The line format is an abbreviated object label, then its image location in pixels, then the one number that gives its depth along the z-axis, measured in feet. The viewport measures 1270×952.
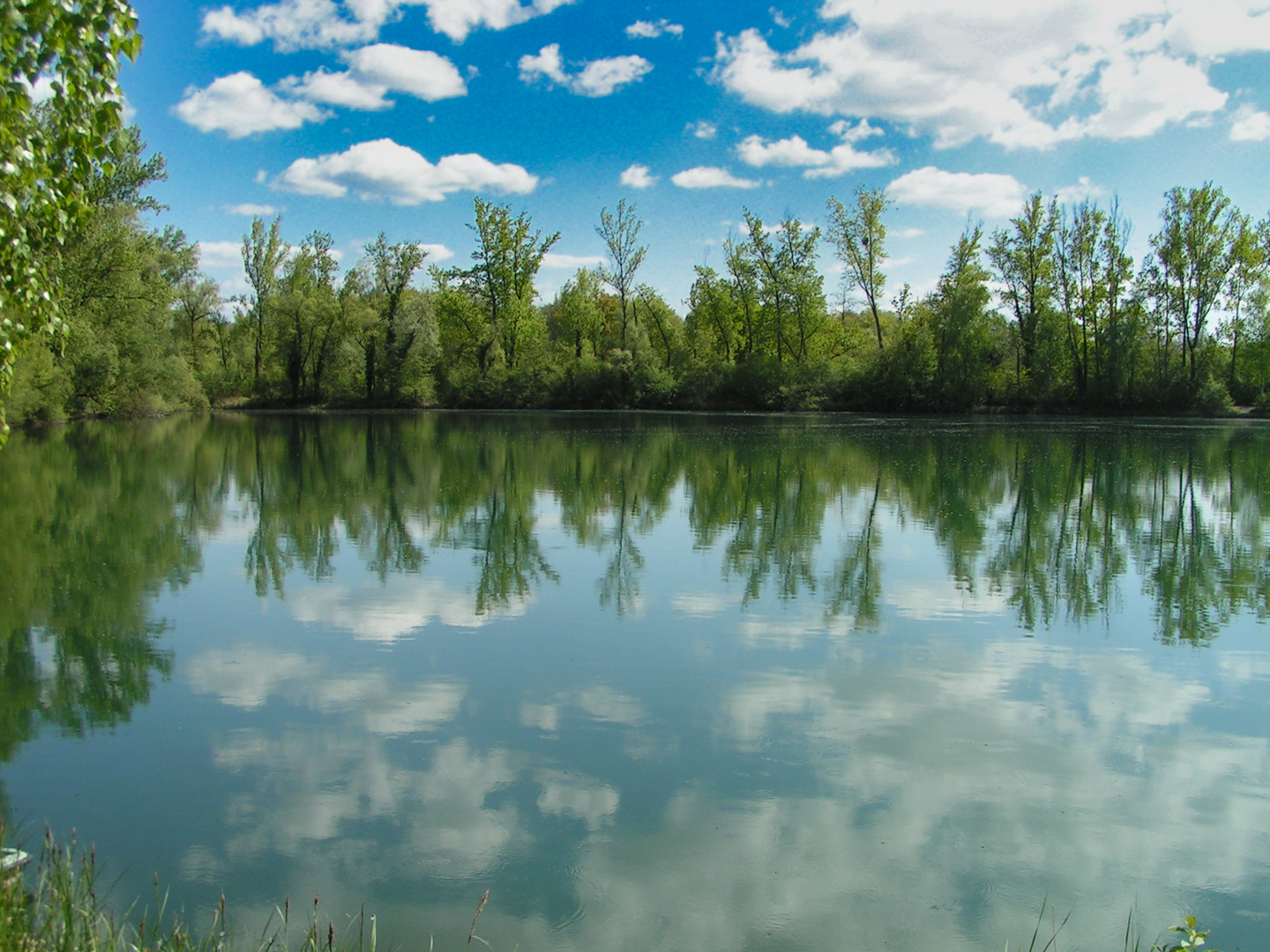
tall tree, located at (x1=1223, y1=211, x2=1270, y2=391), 193.16
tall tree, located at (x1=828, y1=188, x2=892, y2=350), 218.59
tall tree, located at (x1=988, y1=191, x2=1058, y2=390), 206.69
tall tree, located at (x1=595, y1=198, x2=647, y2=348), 232.32
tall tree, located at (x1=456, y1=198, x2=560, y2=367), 237.04
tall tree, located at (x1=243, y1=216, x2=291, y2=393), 243.19
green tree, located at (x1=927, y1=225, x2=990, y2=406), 202.18
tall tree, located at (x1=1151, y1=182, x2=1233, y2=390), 194.90
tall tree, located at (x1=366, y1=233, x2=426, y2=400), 232.53
